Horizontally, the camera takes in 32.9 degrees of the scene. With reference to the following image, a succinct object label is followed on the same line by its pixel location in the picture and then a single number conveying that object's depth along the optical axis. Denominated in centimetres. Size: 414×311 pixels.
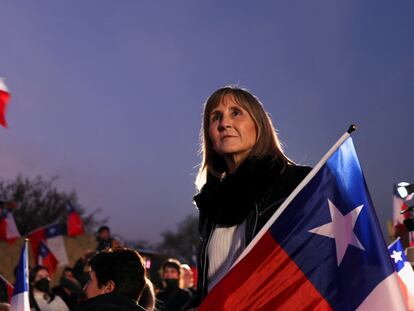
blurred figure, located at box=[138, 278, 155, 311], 489
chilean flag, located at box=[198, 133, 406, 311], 216
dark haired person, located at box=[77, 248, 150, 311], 413
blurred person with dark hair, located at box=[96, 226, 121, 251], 1161
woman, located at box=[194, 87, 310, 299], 236
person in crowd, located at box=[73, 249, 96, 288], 1030
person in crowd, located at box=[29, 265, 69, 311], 881
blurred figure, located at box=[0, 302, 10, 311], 697
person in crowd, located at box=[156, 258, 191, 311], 795
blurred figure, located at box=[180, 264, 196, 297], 862
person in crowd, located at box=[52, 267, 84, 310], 962
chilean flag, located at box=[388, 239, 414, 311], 439
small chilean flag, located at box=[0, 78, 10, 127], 629
